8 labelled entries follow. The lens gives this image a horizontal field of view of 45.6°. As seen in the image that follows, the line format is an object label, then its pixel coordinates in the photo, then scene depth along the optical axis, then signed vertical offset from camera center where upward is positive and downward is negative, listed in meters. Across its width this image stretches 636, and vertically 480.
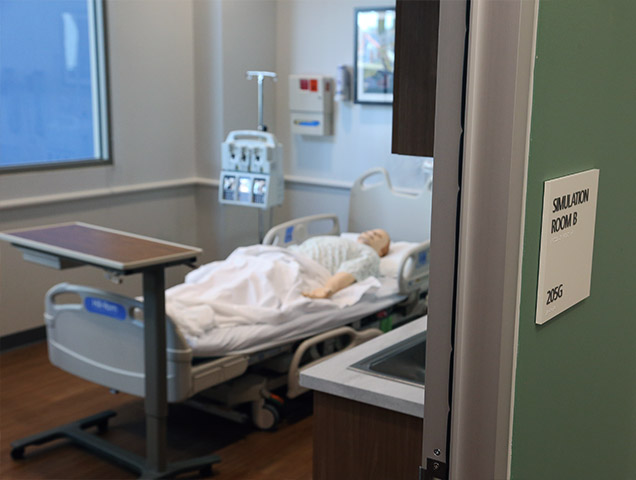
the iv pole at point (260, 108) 4.79 -0.12
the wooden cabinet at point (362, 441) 1.71 -0.80
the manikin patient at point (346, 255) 3.89 -0.87
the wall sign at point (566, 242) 1.08 -0.22
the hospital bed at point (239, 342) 3.10 -1.11
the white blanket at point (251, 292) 3.29 -0.94
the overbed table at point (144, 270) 2.81 -0.68
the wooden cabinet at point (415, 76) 1.51 +0.03
